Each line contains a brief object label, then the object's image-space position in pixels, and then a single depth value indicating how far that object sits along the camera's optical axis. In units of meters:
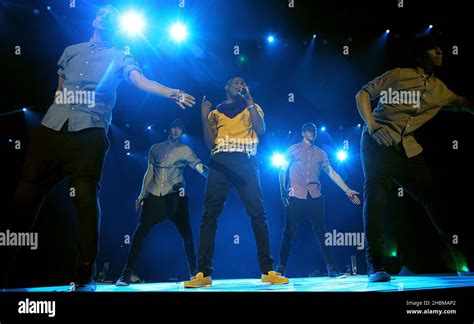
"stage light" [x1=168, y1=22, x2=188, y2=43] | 7.93
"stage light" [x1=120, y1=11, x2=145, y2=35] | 7.29
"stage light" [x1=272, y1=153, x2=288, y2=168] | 9.09
